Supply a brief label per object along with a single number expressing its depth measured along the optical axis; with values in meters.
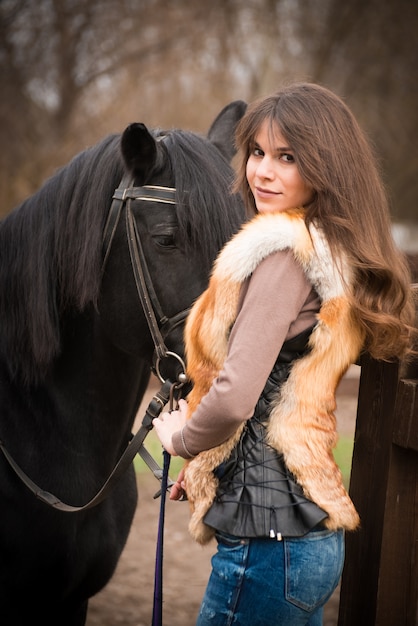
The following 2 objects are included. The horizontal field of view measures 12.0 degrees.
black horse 4.65
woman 4.10
